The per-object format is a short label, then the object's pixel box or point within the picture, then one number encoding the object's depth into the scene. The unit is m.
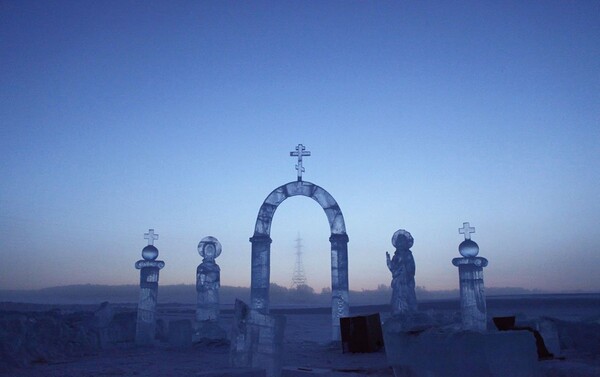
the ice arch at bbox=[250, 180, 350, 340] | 13.63
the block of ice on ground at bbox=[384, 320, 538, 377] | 5.90
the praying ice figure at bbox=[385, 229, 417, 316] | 13.34
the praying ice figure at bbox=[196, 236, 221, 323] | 15.02
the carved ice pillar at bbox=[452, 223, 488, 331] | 12.44
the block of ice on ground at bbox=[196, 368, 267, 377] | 5.92
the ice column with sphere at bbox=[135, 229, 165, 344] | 14.30
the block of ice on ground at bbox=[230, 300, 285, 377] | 8.09
